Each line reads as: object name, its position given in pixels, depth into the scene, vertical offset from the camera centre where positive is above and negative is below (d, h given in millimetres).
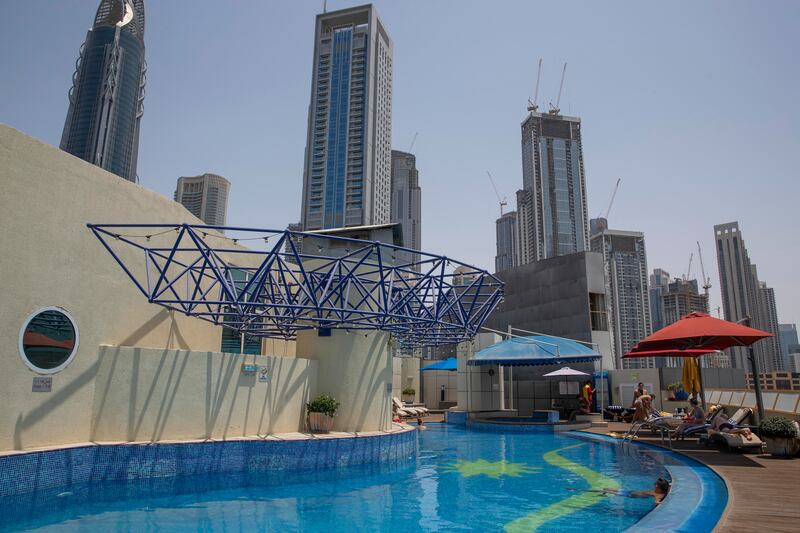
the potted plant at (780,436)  11242 -1146
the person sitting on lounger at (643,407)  18469 -948
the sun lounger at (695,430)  15148 -1411
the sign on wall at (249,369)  13945 +118
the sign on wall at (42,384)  10477 -269
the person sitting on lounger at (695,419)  15577 -1116
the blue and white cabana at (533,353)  23125 +1089
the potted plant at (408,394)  32031 -1076
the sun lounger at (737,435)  12203 -1271
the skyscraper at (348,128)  128875 +60243
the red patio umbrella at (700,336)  13500 +1140
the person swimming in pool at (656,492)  9289 -2016
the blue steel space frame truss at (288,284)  11531 +2315
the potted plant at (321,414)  14844 -1089
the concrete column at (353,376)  15516 -21
